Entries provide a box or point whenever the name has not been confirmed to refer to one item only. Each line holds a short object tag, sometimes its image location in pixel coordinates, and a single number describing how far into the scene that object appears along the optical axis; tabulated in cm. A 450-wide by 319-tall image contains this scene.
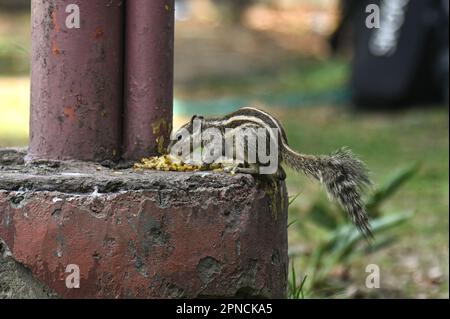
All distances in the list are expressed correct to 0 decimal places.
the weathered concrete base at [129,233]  629
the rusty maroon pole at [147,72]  712
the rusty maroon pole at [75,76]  693
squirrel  698
